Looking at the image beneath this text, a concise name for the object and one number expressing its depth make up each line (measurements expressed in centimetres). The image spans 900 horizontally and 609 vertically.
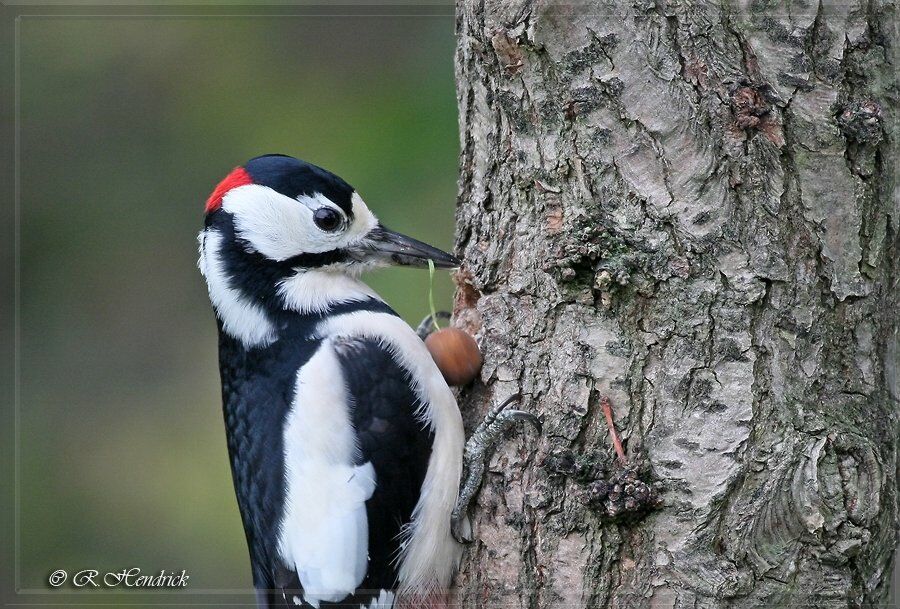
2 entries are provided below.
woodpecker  439
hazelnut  451
